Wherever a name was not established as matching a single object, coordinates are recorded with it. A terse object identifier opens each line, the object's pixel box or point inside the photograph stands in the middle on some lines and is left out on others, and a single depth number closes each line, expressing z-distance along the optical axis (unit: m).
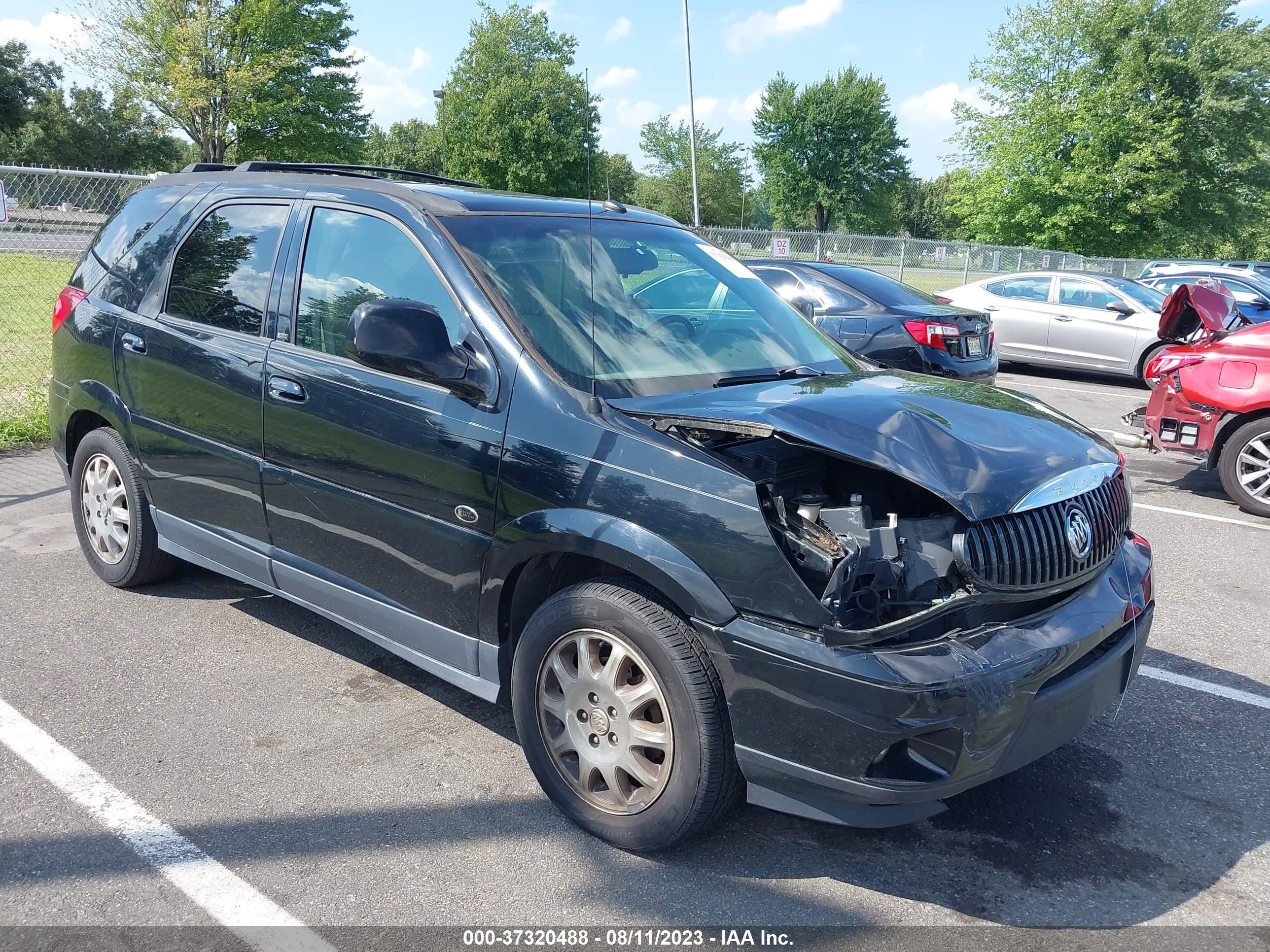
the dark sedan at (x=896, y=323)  8.70
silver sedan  14.00
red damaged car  7.15
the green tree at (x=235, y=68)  35.84
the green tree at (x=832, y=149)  76.38
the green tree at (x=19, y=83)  55.91
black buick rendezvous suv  2.61
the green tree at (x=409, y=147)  70.88
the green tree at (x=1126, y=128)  35.31
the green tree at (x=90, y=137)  55.34
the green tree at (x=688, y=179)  69.25
